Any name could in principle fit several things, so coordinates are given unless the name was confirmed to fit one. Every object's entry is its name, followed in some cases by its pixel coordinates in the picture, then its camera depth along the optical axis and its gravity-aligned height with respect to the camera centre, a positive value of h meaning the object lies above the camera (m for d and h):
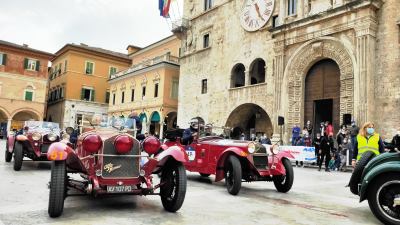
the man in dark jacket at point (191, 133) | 9.66 +0.19
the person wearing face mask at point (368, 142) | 7.23 +0.13
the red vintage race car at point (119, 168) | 4.91 -0.46
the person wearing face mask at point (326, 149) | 14.34 -0.12
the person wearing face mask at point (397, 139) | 11.65 +0.36
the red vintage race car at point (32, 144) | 9.45 -0.33
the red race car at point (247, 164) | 7.59 -0.48
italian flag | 30.86 +11.39
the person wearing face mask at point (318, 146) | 15.19 -0.01
